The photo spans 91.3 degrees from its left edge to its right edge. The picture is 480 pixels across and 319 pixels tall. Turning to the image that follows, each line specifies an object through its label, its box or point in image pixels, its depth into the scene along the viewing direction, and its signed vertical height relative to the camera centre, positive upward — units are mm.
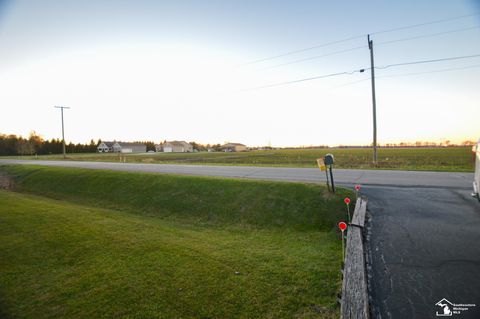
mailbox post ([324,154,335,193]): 7607 -222
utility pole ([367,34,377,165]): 17016 +3615
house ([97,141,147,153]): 102875 +4236
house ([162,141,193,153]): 122750 +4838
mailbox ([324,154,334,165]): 7609 -253
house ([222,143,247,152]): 134000 +3677
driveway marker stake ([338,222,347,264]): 4598 -1464
